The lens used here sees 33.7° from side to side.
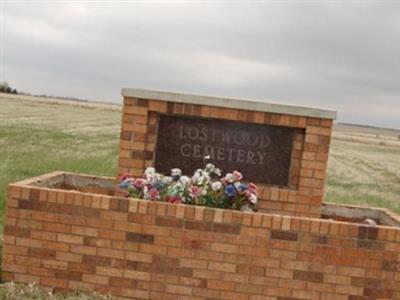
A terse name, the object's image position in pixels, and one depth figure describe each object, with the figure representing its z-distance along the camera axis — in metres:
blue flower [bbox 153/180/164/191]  5.87
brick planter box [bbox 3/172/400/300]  5.30
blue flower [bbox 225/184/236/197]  5.82
